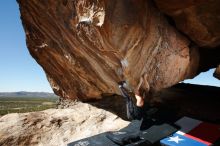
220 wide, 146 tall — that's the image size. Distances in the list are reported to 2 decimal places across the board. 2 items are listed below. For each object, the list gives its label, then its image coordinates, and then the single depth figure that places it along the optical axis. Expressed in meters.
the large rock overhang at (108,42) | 2.53
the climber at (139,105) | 3.04
